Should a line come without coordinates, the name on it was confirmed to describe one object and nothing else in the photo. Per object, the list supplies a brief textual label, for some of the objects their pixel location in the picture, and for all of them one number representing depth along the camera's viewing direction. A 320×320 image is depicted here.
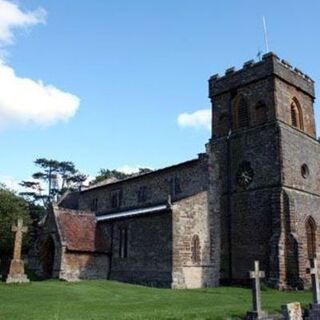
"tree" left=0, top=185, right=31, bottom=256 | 45.28
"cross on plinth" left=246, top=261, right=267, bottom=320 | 13.91
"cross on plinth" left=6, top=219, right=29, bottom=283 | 25.50
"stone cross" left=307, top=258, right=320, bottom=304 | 16.94
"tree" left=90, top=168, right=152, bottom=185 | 67.72
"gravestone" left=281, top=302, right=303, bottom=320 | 13.87
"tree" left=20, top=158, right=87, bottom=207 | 80.88
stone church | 28.20
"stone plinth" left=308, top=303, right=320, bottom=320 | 15.36
